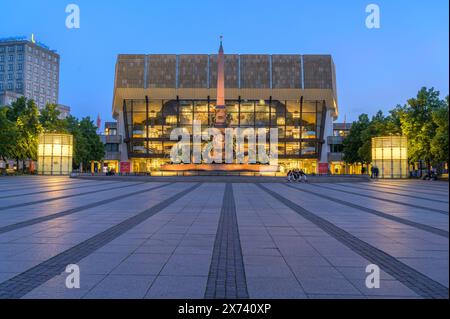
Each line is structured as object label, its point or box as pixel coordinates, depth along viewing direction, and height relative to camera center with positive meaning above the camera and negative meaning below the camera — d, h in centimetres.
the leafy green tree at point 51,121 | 6025 +674
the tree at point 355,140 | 6606 +388
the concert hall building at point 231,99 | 7881 +1385
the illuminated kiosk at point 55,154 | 5097 +114
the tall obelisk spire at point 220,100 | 4720 +820
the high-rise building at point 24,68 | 16400 +4200
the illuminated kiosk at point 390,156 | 4472 +75
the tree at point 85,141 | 6512 +383
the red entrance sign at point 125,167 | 6899 -91
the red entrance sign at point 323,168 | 8182 -128
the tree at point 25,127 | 5522 +536
